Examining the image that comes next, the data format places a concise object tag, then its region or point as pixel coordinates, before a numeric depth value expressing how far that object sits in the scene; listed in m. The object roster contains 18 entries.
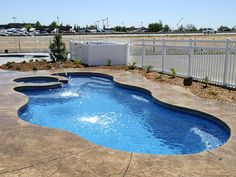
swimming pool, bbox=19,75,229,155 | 5.04
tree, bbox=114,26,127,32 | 78.67
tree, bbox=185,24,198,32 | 88.11
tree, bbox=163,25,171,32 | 81.55
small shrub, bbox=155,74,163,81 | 9.33
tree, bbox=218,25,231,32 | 94.75
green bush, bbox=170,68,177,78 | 9.54
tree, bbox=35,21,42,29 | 81.00
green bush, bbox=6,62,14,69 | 12.16
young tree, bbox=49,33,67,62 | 13.14
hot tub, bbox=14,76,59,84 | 9.73
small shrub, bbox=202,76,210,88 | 8.06
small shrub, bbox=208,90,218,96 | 7.18
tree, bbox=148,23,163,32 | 76.84
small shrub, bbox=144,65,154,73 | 10.74
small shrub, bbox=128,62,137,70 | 11.64
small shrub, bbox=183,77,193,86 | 8.33
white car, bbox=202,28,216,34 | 65.24
